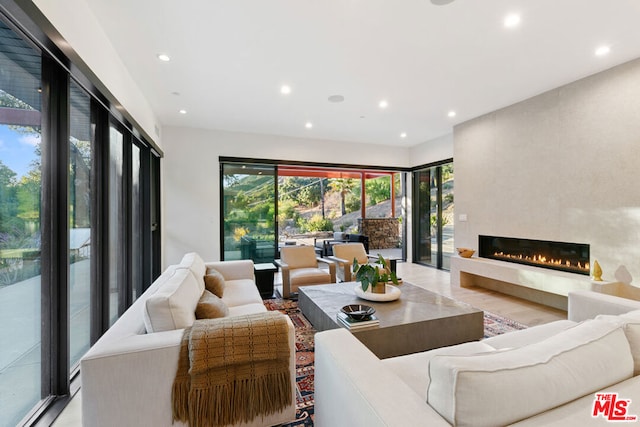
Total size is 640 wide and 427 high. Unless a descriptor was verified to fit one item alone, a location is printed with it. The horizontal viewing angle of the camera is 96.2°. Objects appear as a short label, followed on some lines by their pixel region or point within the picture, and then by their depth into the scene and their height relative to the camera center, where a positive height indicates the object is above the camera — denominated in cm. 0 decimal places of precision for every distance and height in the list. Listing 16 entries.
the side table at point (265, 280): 420 -91
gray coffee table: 231 -90
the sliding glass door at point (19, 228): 149 -4
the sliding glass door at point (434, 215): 625 +5
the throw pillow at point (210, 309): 201 -64
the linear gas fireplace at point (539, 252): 370 -53
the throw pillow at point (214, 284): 278 -64
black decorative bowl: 232 -79
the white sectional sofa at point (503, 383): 85 -57
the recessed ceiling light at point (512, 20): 237 +166
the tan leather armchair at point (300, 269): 408 -78
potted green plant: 287 -61
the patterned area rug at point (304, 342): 186 -122
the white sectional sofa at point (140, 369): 137 -74
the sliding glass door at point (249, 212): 581 +14
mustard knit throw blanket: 146 -81
